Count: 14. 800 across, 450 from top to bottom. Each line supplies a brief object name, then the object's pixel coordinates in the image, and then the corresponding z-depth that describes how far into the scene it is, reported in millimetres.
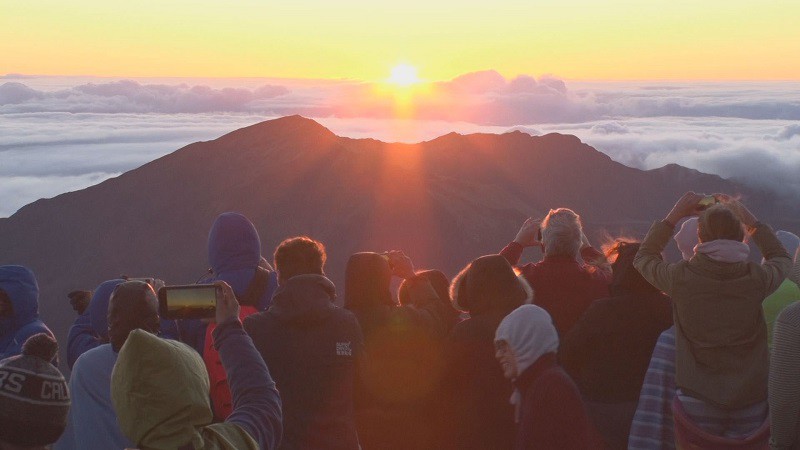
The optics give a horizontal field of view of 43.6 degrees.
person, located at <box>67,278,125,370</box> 5586
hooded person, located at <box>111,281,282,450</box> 2904
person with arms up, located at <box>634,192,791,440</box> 5590
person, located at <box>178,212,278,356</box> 5977
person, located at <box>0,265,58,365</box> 5883
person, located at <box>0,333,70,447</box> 3662
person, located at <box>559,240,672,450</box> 5957
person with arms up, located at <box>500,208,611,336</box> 6434
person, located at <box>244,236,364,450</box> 5230
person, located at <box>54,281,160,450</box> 4832
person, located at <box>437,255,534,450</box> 5547
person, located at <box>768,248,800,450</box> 5199
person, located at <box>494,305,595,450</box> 4633
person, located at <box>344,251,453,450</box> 5949
